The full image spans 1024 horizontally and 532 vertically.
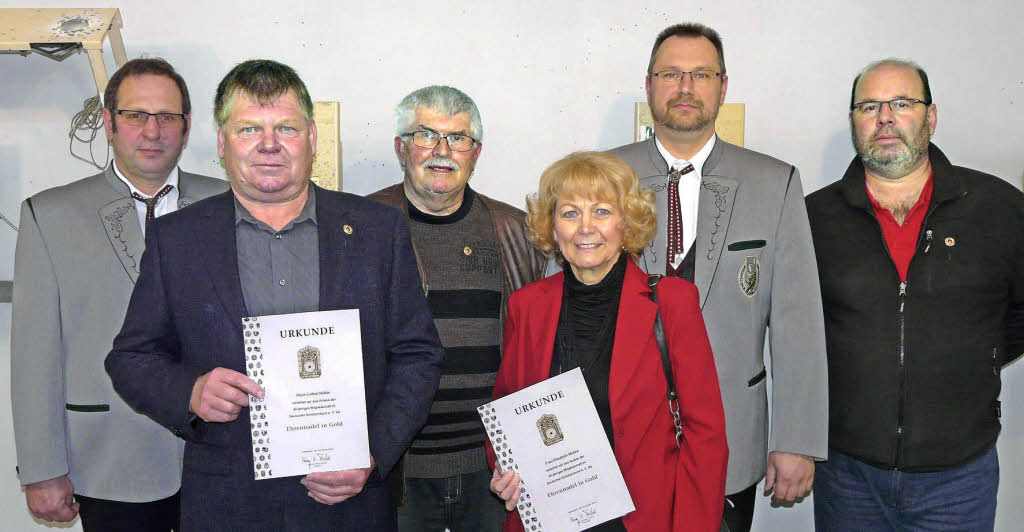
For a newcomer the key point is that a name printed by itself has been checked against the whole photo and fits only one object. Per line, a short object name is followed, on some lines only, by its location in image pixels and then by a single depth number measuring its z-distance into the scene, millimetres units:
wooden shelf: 3068
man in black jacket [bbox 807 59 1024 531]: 2785
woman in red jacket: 2125
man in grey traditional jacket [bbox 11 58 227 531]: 2662
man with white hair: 2705
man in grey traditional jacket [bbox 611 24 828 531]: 2721
